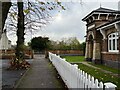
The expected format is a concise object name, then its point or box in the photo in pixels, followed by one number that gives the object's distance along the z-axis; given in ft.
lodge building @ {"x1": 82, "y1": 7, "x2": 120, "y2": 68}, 26.26
